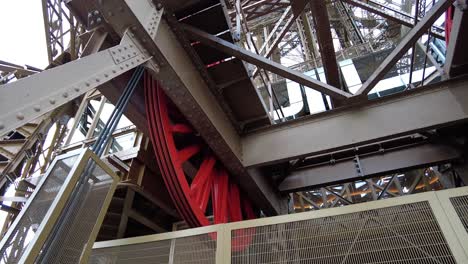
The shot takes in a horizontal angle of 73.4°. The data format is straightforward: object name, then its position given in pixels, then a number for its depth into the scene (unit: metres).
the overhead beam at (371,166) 5.63
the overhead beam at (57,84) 2.01
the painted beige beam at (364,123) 4.41
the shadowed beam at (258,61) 4.05
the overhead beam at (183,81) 3.18
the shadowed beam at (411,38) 3.83
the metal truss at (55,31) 5.79
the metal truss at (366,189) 10.18
